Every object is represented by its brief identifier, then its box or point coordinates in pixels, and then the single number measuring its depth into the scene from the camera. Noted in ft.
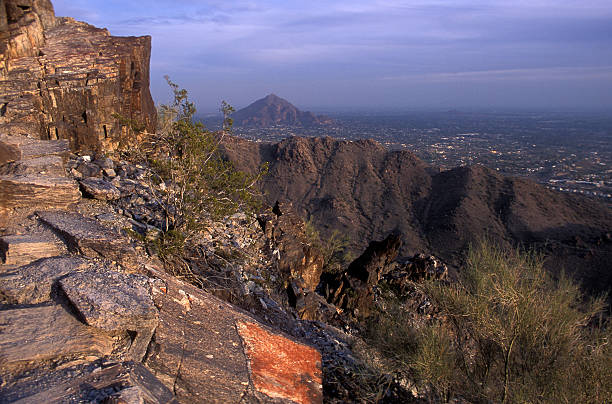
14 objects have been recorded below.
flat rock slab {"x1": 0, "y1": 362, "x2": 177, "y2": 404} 6.84
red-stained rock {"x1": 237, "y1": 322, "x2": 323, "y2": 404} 11.25
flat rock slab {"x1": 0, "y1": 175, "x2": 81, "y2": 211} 13.91
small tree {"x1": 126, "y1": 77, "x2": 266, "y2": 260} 17.21
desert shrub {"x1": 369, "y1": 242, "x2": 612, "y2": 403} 13.39
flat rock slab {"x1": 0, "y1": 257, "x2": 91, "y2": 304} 9.70
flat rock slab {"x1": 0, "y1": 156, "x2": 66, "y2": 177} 15.97
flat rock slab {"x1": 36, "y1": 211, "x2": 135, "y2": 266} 12.17
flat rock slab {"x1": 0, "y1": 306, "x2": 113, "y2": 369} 7.81
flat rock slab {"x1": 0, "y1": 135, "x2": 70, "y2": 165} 17.28
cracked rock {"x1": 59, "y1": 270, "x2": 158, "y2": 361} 9.25
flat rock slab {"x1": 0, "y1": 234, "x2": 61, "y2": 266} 11.11
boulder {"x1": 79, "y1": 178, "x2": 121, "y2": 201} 17.35
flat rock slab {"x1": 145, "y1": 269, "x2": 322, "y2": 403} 9.55
